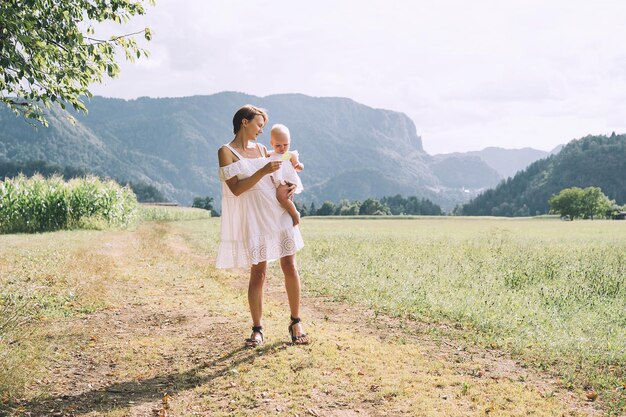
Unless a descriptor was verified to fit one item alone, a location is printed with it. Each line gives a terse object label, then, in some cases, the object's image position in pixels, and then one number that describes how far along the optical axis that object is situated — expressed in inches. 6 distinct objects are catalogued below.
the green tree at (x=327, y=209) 5625.0
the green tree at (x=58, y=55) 333.1
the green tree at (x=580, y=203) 4097.0
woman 239.5
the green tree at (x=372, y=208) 5511.8
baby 233.9
